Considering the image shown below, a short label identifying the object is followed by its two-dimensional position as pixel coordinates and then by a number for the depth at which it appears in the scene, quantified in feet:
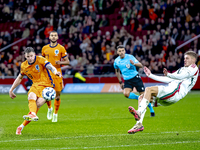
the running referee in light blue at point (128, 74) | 76.33
